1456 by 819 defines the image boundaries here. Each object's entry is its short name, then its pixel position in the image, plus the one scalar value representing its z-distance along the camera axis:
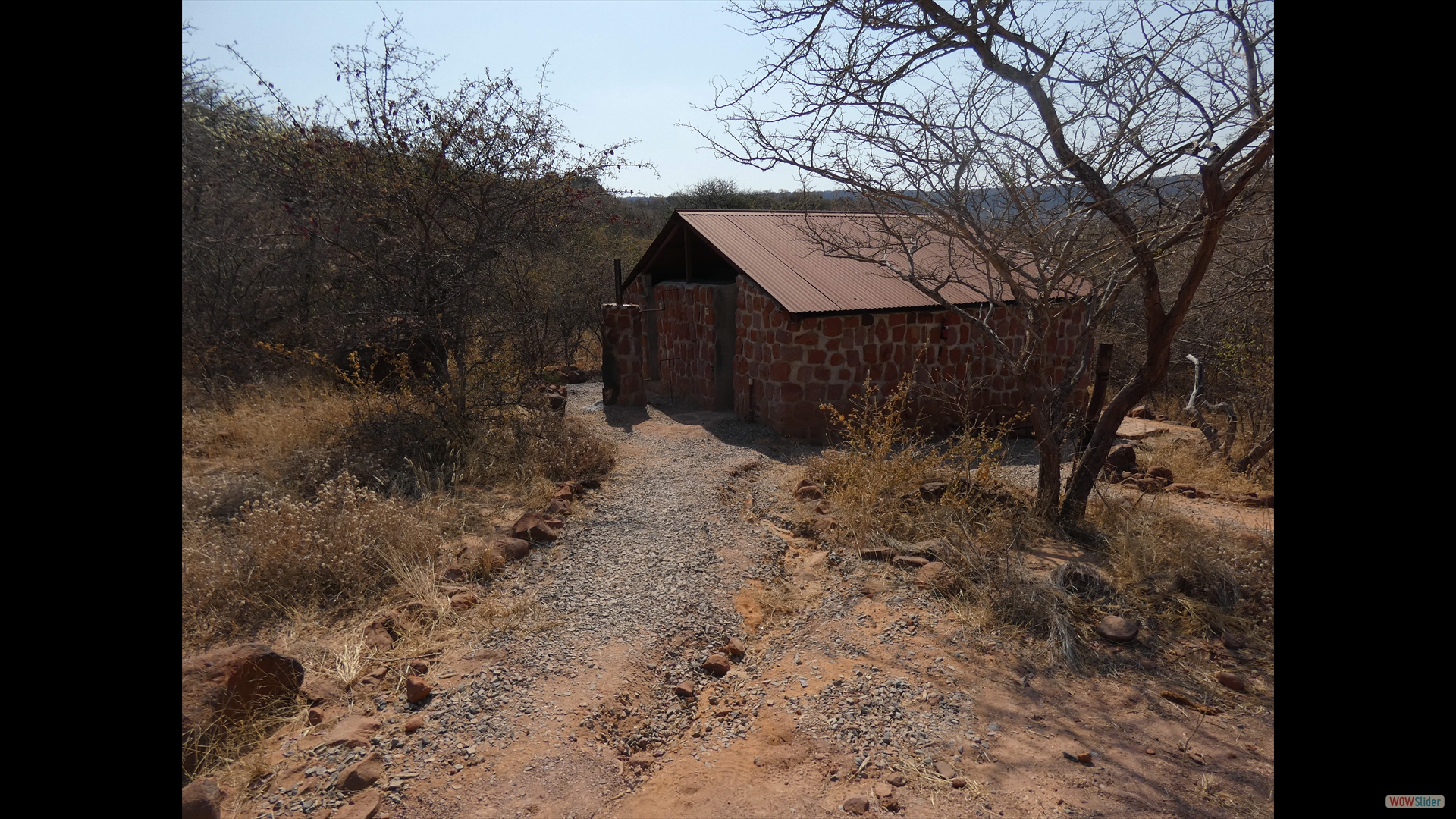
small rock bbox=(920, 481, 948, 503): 6.45
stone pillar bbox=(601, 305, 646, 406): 12.09
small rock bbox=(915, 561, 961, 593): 5.02
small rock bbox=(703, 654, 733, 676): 4.26
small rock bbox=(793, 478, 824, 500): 7.10
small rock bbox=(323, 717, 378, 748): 3.44
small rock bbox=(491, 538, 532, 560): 5.66
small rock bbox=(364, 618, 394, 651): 4.34
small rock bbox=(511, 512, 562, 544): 6.05
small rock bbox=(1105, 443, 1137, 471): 8.47
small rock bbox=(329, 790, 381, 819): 2.99
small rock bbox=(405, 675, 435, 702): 3.81
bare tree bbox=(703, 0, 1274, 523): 5.02
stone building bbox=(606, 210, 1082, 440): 9.98
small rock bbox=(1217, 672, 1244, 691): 4.02
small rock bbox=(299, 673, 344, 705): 3.79
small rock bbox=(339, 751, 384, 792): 3.18
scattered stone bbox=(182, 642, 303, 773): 3.45
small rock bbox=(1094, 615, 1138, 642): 4.35
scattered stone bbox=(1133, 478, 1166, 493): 7.81
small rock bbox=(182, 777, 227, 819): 2.65
